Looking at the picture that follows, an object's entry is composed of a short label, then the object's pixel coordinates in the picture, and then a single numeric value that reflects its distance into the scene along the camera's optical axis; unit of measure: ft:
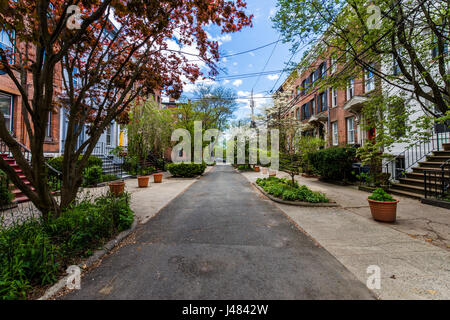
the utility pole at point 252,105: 79.16
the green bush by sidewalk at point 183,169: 52.47
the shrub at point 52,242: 7.65
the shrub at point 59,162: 32.50
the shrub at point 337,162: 35.06
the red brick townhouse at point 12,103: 30.91
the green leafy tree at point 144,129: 47.26
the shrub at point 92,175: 32.71
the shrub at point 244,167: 80.53
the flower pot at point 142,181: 35.63
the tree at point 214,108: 78.23
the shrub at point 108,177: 37.22
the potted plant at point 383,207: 15.64
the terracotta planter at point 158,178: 41.94
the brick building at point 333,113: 41.78
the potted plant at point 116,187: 25.45
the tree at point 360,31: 18.90
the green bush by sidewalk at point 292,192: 22.67
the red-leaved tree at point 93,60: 10.82
